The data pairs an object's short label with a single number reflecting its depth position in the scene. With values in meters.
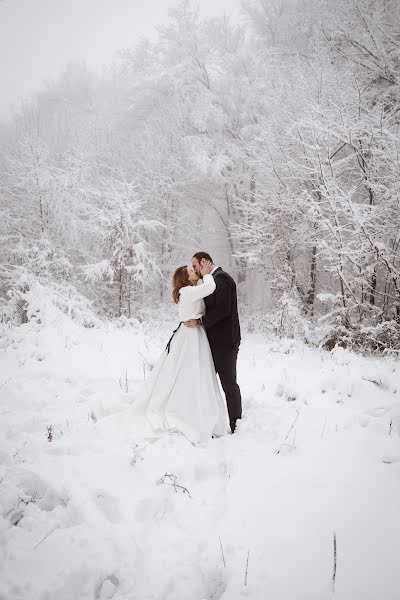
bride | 3.70
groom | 3.73
